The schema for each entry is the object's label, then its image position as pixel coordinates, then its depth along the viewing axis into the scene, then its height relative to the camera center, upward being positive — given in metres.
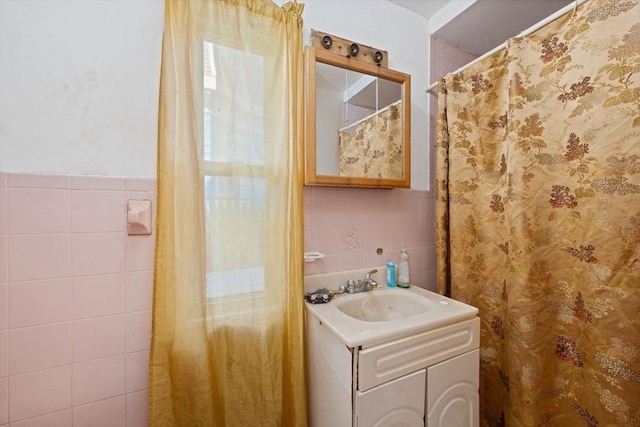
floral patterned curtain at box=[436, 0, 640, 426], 0.87 -0.02
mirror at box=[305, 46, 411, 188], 1.15 +0.44
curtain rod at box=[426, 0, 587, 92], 0.94 +0.75
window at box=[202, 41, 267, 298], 0.96 +0.16
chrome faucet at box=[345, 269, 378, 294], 1.28 -0.37
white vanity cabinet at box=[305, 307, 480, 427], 0.81 -0.58
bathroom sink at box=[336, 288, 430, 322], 1.19 -0.45
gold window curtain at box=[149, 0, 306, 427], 0.90 -0.03
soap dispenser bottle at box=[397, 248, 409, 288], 1.37 -0.32
